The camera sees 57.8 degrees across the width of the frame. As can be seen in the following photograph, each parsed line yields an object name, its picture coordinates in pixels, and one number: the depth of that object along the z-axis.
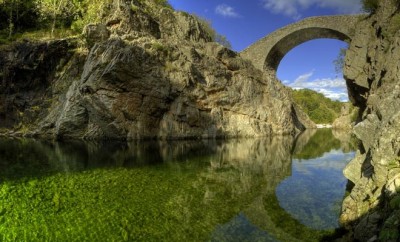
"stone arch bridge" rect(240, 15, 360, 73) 49.64
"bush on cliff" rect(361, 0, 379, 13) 31.31
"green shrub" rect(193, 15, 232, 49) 87.69
